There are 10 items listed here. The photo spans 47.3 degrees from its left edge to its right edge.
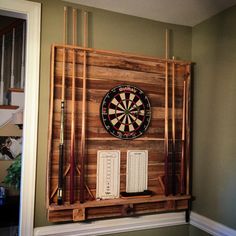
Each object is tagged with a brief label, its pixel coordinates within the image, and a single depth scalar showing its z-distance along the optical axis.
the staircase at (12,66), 3.66
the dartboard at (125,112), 2.24
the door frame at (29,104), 2.01
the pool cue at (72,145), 2.04
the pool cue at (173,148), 2.42
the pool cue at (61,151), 2.01
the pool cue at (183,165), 2.43
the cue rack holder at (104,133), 2.06
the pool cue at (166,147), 2.37
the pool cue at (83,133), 2.11
